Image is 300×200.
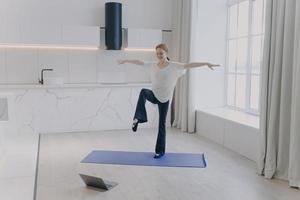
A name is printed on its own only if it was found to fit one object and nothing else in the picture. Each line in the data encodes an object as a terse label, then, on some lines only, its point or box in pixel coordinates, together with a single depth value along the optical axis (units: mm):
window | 5648
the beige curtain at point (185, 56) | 6305
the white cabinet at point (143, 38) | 6762
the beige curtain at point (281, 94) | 3686
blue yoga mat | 4520
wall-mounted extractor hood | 6566
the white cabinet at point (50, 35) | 6129
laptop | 3596
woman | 4617
